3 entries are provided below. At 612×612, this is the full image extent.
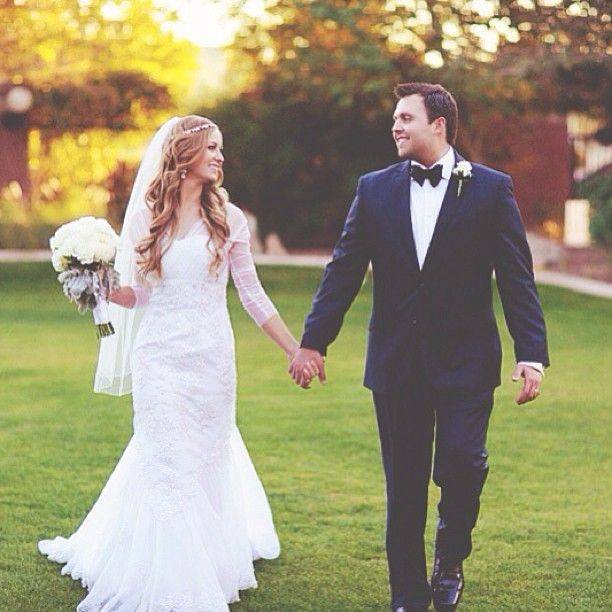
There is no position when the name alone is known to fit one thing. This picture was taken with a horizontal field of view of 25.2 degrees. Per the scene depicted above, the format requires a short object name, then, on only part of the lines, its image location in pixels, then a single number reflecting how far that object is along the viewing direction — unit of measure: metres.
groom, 5.17
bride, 5.41
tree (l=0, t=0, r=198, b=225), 26.02
